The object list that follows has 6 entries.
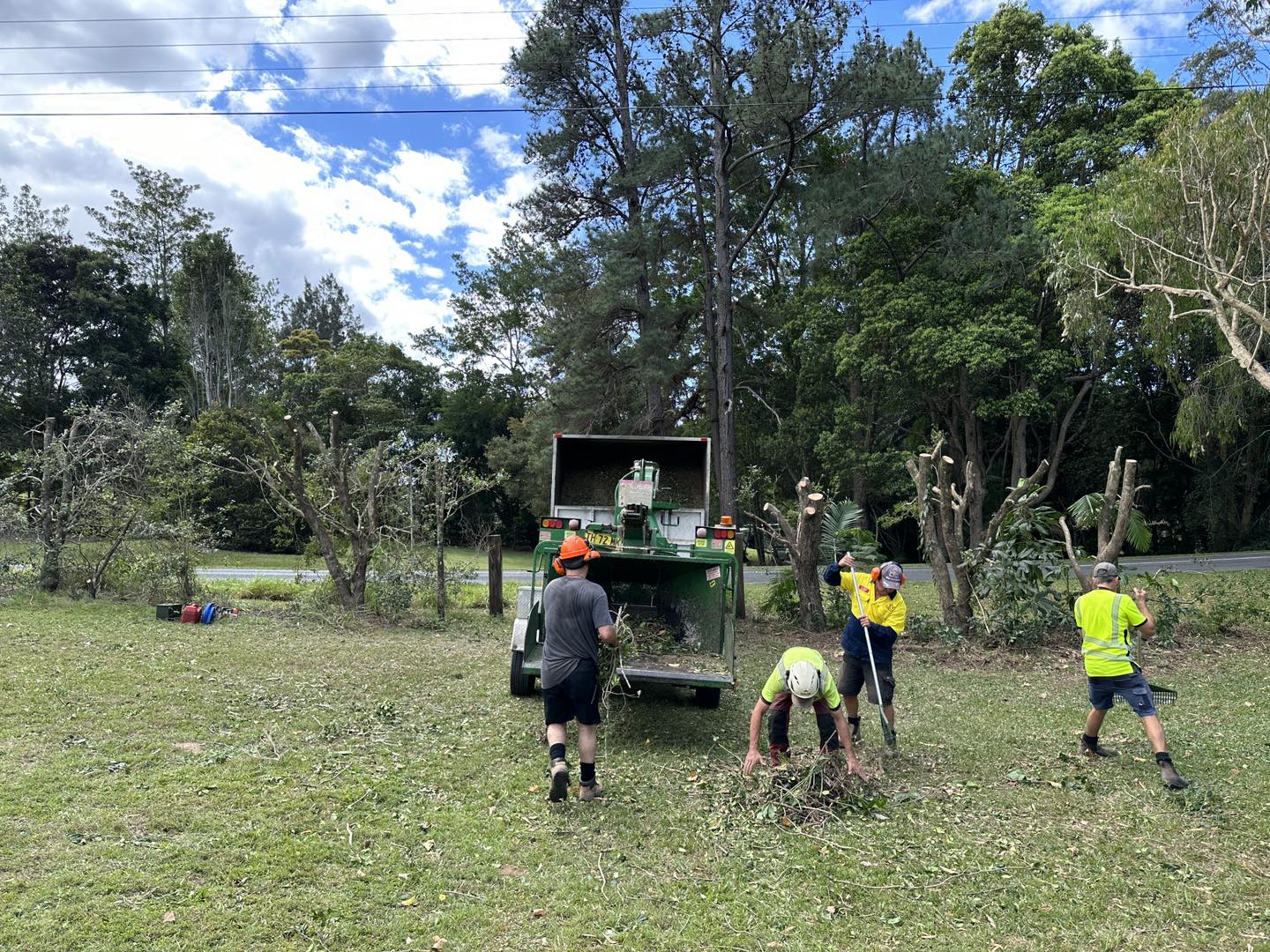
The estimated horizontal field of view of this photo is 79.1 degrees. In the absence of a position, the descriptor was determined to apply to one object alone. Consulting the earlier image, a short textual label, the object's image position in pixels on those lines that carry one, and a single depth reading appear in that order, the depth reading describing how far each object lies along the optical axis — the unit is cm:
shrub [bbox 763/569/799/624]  1386
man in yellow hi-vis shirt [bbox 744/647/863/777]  515
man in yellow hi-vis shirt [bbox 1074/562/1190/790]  594
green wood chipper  718
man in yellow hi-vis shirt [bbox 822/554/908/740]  646
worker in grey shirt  537
